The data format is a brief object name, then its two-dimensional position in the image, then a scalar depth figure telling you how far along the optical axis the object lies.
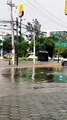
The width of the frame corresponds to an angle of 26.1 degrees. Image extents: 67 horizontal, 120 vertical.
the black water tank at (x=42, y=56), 30.61
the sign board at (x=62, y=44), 46.37
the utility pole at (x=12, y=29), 20.46
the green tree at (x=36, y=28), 53.30
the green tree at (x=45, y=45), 35.23
